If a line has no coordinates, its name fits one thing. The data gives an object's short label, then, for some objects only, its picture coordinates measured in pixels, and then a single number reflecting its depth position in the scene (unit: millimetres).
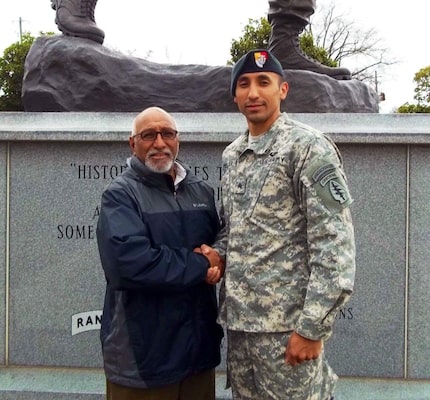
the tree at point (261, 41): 14875
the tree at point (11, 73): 14297
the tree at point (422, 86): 28719
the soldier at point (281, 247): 1857
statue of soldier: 4363
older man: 2000
